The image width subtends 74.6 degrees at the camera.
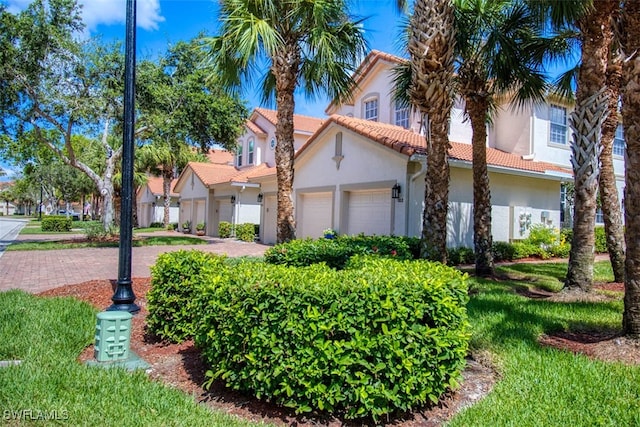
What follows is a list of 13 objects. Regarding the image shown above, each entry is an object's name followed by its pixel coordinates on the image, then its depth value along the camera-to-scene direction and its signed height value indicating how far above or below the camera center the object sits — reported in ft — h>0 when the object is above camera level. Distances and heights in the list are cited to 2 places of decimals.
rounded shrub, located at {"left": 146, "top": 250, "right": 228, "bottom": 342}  17.03 -3.25
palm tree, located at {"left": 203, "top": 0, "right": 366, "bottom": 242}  32.73 +13.94
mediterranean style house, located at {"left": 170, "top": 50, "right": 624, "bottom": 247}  44.33 +5.98
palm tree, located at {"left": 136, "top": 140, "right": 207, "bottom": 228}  98.46 +13.40
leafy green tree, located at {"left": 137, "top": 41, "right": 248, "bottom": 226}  58.13 +15.39
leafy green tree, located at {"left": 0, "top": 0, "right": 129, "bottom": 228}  51.75 +18.08
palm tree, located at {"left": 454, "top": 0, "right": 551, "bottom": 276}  32.19 +12.71
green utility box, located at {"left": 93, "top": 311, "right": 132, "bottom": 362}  14.93 -4.42
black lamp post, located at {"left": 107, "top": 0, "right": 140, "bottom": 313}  20.43 +1.35
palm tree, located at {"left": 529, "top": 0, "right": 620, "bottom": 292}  26.03 +6.22
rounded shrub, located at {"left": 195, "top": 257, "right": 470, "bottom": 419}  11.17 -3.37
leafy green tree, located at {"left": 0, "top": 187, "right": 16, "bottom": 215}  334.03 +11.84
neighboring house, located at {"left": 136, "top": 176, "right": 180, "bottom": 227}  136.98 +3.66
